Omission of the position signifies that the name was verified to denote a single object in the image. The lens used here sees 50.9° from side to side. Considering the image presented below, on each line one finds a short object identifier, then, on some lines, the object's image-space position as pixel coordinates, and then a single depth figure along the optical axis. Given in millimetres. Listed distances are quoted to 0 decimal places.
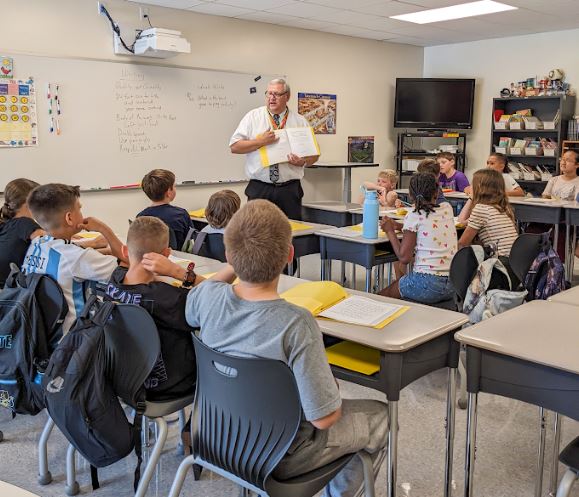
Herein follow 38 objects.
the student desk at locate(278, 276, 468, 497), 1787
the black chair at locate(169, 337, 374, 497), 1456
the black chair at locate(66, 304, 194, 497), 1841
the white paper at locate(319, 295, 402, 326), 1959
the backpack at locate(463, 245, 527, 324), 2908
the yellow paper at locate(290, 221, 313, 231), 4043
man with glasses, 4609
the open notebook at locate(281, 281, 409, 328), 1976
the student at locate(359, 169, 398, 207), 5176
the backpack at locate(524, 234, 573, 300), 2990
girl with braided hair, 3346
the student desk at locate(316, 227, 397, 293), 3773
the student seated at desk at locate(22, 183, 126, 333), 2316
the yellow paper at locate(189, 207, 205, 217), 5707
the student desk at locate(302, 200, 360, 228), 5125
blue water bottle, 3809
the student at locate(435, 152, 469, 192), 6121
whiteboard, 5188
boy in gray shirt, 1477
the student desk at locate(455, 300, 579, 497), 1631
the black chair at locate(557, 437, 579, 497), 1551
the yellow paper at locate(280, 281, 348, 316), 2059
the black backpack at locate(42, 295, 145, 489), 1861
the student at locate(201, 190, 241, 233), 3396
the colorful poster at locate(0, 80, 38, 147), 4930
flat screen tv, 8117
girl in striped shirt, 3753
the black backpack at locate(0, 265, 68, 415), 2225
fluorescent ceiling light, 6023
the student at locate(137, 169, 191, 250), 3678
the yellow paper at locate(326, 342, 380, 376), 1924
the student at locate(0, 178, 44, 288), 2791
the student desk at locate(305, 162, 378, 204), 7477
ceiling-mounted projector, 5387
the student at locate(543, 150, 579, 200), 5840
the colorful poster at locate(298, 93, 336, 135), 7285
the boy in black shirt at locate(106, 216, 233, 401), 1936
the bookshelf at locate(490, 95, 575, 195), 7297
